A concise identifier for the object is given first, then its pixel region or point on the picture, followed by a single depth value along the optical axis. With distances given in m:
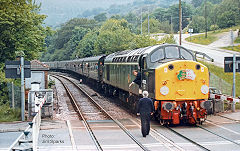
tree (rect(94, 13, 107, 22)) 195.75
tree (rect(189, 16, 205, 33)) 109.75
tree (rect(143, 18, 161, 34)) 104.26
